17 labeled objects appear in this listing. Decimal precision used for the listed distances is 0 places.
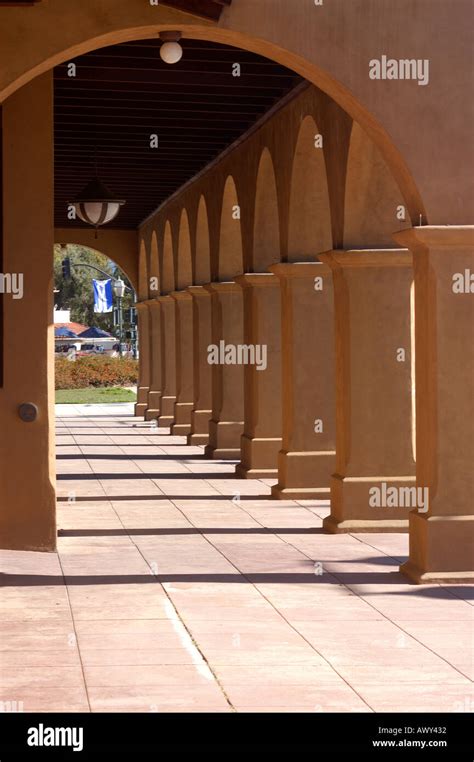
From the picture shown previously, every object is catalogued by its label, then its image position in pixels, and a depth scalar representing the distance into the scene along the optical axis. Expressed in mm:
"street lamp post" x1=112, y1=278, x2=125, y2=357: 48000
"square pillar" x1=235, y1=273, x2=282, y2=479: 17094
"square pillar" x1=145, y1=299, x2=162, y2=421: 29006
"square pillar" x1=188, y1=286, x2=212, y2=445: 22484
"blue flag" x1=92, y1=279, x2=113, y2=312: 56750
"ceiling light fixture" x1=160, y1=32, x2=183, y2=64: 9414
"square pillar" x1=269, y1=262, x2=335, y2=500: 14797
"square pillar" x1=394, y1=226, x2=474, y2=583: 9609
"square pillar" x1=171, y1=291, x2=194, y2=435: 24844
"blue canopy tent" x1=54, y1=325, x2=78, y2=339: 67312
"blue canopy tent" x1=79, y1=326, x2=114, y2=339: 67188
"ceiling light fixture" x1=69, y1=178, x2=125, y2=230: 15234
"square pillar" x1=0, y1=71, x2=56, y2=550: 10914
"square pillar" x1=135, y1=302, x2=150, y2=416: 30634
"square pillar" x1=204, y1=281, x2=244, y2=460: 19984
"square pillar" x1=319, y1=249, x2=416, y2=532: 12359
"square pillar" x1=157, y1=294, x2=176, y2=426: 27078
